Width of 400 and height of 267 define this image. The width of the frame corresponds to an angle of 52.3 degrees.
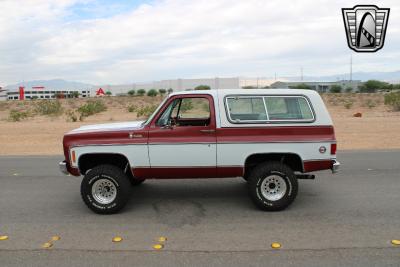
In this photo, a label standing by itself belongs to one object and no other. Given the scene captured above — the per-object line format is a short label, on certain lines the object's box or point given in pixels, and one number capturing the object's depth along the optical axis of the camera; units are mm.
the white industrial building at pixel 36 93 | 125169
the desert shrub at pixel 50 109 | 33531
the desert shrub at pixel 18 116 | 27944
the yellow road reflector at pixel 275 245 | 4732
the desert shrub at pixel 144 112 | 30578
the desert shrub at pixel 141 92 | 82806
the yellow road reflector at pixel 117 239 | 5012
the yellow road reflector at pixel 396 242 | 4730
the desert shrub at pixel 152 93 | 72650
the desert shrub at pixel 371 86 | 78250
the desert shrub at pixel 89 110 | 30966
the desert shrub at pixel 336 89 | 72138
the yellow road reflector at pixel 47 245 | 4816
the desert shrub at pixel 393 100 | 31602
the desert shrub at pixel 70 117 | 25781
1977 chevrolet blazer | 5996
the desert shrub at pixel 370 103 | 40525
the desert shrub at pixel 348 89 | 72838
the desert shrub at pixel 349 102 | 40141
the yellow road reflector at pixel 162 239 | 5004
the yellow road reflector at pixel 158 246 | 4742
